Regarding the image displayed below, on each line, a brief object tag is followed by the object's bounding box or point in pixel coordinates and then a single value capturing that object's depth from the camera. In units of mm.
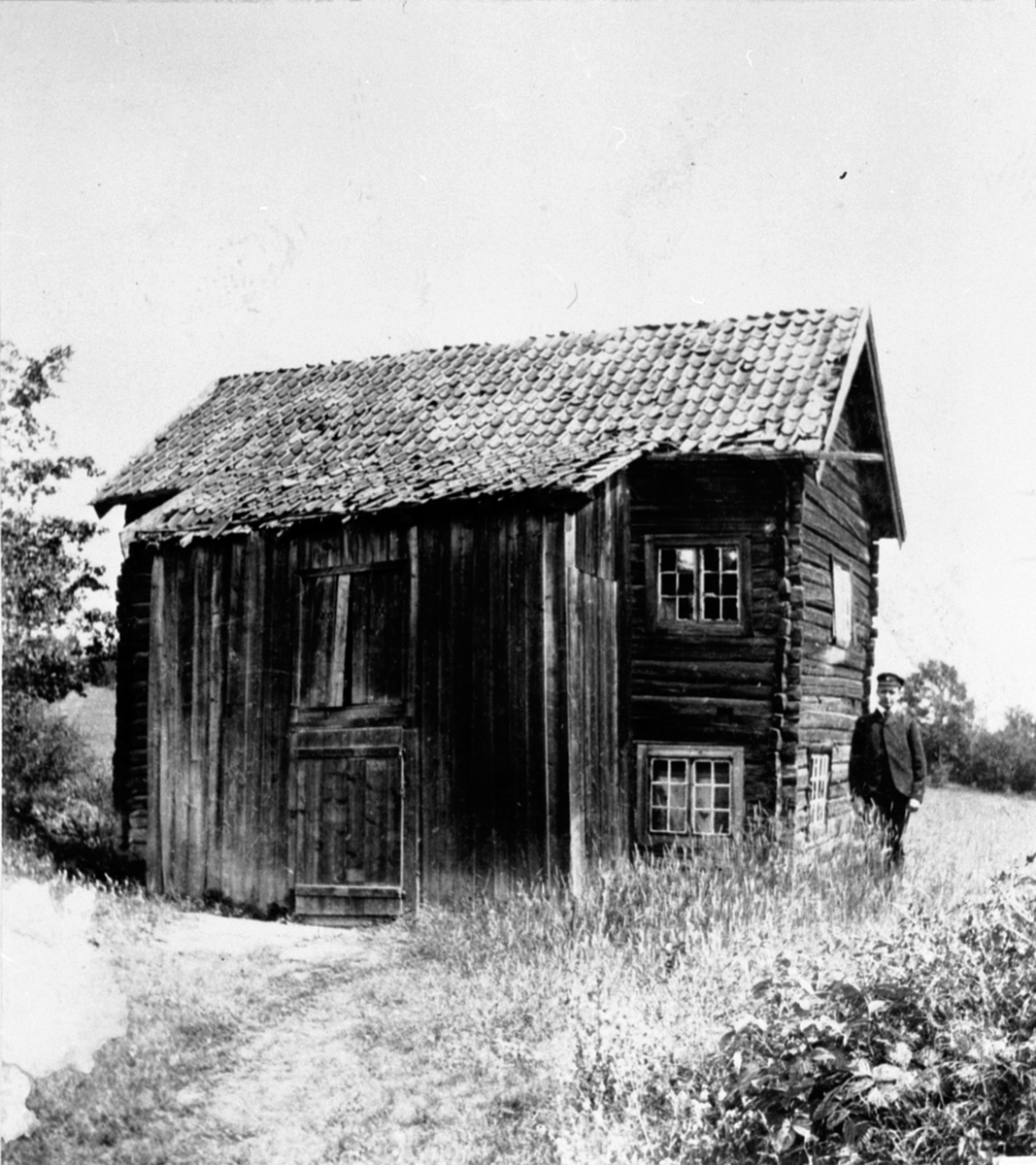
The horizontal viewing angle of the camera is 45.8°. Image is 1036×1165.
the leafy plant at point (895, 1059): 5258
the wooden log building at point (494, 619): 11312
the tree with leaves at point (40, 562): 8492
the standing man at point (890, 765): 12695
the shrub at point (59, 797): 13188
